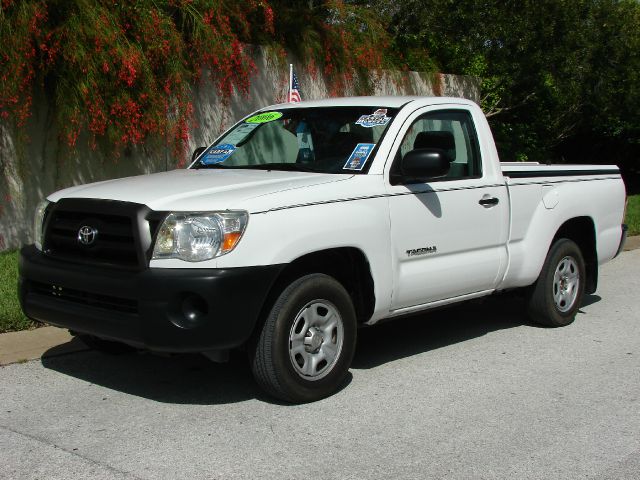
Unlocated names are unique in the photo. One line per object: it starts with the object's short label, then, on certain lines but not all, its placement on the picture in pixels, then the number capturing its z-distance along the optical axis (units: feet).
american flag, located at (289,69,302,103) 35.95
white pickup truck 17.11
